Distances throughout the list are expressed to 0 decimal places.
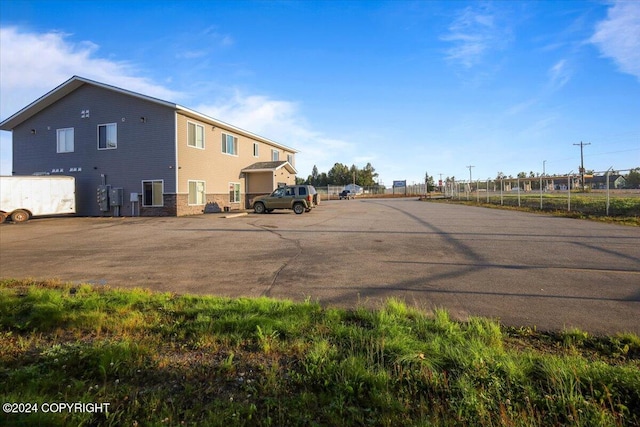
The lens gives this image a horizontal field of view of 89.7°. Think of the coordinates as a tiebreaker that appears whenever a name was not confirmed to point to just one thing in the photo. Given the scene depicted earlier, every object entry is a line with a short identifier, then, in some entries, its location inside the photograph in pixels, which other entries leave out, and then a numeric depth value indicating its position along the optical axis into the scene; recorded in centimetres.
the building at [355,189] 7146
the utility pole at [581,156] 6880
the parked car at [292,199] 2342
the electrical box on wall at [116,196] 2364
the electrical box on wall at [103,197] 2375
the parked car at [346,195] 6117
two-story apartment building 2302
